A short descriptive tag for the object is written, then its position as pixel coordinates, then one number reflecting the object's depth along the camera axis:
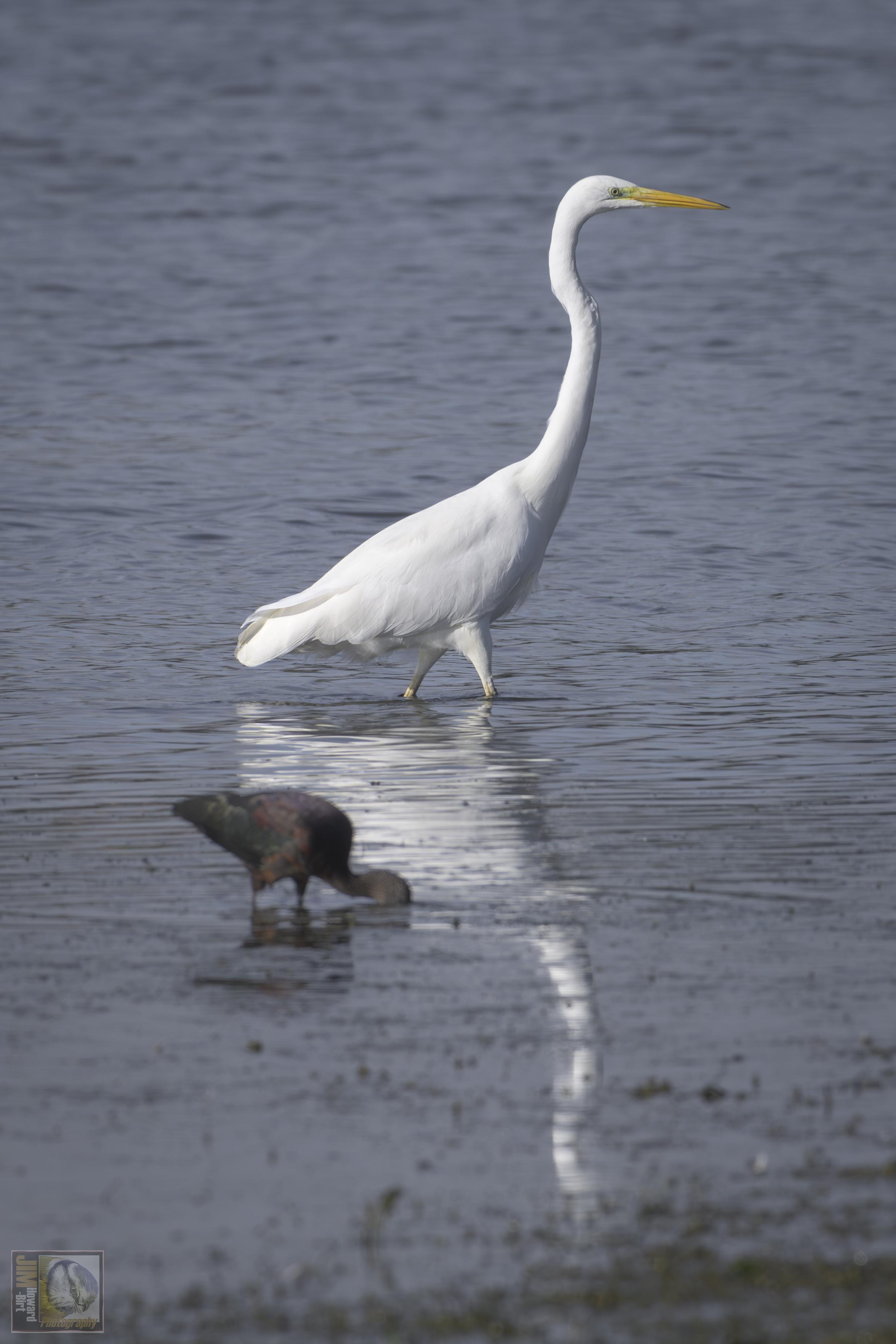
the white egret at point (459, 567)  18.30
